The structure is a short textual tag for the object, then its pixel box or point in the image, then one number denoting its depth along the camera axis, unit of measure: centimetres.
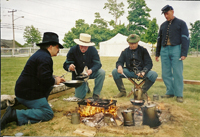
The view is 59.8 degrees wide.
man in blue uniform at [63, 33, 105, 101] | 407
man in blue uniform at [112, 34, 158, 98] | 406
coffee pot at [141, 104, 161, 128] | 255
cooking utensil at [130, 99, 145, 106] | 312
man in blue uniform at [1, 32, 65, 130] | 260
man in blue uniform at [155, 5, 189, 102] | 384
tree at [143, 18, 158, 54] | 1653
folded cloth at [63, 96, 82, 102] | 400
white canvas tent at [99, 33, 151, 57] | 1809
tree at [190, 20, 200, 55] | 917
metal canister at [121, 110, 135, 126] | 251
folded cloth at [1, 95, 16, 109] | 272
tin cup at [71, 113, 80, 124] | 265
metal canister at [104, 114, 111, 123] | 262
